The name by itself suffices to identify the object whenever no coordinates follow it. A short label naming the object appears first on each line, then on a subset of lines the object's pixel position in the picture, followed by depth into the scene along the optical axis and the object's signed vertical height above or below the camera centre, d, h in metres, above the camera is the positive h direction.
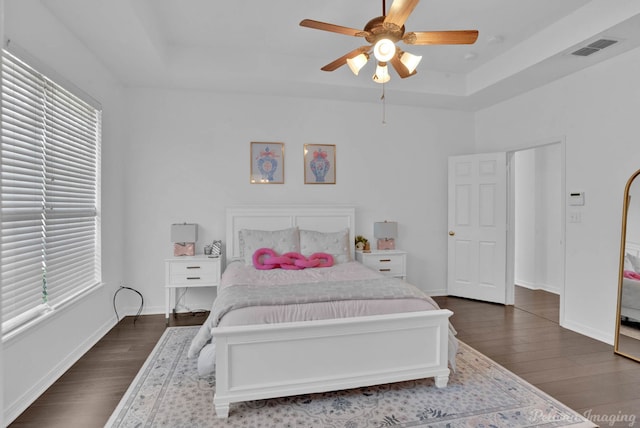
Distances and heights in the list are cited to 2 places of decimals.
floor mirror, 2.97 -0.60
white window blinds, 2.14 +0.10
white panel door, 4.47 -0.25
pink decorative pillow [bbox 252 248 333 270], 3.58 -0.55
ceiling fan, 2.21 +1.17
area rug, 2.04 -1.26
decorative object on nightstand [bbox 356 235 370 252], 4.43 -0.46
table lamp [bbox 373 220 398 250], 4.50 -0.28
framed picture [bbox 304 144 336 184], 4.46 +0.58
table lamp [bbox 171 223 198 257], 3.88 -0.34
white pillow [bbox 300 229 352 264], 3.96 -0.42
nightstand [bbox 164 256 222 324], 3.77 -0.71
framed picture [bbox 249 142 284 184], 4.30 +0.56
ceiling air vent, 2.95 +1.43
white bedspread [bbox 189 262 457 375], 2.22 -0.70
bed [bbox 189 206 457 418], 2.10 -0.94
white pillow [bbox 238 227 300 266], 3.84 -0.38
